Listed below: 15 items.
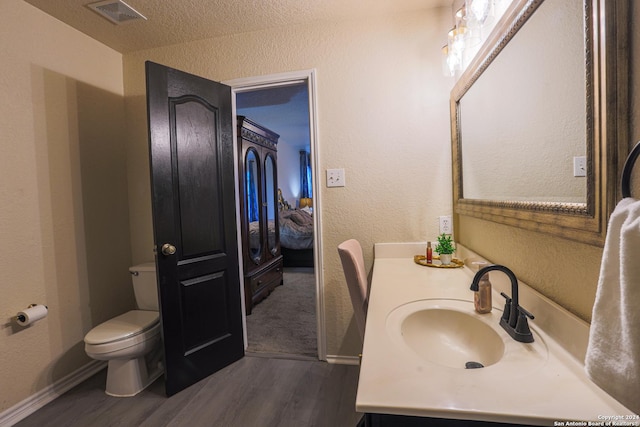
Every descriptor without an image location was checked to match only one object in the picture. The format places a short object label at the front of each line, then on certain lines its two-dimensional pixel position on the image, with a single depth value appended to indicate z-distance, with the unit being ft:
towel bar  1.41
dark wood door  5.53
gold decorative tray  5.22
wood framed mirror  1.92
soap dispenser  3.20
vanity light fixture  3.90
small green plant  5.36
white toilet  5.37
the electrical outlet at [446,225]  6.05
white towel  1.28
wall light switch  6.35
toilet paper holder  5.14
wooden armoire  9.19
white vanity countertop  1.78
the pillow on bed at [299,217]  14.87
